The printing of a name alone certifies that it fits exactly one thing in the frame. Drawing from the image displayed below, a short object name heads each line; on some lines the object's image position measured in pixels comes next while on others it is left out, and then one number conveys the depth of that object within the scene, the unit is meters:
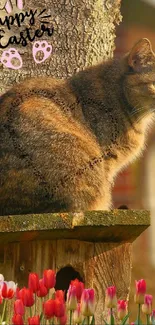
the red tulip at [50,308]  3.97
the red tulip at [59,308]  3.97
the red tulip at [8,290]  4.07
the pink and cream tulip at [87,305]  3.99
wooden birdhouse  4.51
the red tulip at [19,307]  3.97
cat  4.79
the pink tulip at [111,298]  4.07
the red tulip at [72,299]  4.04
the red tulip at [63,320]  4.01
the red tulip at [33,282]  4.07
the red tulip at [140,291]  4.08
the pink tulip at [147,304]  4.07
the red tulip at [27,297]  4.02
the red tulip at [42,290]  4.08
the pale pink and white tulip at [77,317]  4.02
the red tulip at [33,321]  3.91
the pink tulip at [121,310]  4.09
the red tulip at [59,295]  3.99
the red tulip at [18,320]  3.93
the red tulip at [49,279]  4.07
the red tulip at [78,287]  4.06
